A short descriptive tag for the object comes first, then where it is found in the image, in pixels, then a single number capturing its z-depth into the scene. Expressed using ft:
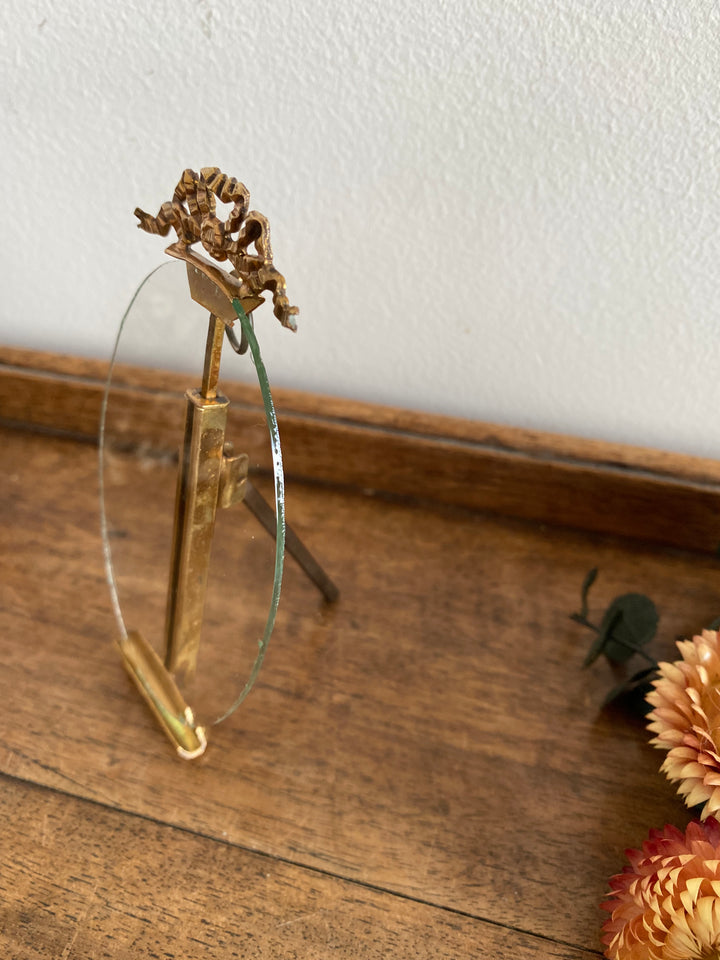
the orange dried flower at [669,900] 0.98
